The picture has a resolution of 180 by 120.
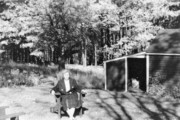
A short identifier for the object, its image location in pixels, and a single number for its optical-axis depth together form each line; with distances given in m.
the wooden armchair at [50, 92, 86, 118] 10.13
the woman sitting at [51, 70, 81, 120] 10.00
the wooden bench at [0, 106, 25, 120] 7.05
